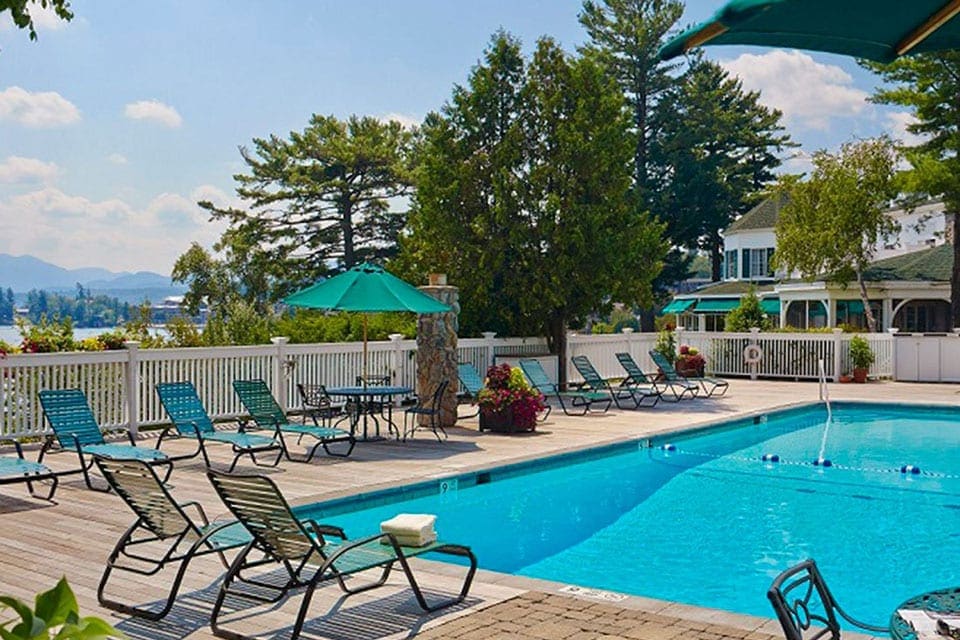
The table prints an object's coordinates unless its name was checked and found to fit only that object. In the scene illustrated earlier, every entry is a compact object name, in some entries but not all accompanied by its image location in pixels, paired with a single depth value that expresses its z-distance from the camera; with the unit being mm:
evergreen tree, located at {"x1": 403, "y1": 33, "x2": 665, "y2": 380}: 19969
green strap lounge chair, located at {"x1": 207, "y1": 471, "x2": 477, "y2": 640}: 5367
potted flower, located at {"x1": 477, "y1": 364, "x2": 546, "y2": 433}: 14422
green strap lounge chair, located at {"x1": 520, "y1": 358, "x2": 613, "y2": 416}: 16906
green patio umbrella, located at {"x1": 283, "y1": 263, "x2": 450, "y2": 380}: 12422
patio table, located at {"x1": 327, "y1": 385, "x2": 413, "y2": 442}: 13094
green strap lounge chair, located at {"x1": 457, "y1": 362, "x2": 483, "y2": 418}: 15495
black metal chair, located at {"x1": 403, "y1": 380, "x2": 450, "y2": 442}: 13680
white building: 29906
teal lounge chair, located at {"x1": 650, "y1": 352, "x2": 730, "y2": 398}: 19648
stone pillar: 14477
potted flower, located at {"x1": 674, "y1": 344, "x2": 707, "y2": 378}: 22734
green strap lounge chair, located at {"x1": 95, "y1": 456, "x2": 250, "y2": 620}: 5781
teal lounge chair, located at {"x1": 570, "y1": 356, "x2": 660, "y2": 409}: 18109
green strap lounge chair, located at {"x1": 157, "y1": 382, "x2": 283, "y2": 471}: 10844
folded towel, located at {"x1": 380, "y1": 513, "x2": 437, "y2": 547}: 6180
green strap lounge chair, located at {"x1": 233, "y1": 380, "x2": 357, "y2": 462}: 11602
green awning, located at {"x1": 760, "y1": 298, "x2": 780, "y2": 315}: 38281
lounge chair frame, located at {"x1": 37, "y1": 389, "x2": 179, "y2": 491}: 9820
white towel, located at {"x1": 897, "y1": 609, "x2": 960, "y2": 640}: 3354
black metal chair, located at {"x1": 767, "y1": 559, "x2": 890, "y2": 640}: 3396
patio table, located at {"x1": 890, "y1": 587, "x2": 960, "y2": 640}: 3400
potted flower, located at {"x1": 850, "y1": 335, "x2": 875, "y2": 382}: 23152
